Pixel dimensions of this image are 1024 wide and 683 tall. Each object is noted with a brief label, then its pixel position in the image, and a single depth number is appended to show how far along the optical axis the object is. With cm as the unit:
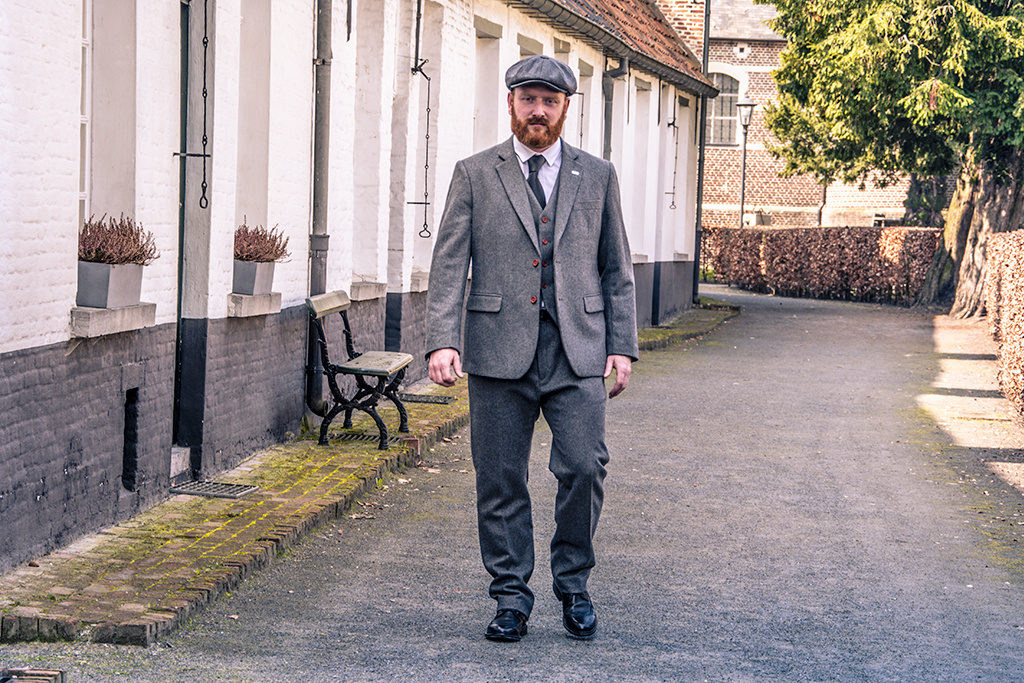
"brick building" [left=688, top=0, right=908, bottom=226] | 4928
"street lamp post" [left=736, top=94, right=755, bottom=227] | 4178
